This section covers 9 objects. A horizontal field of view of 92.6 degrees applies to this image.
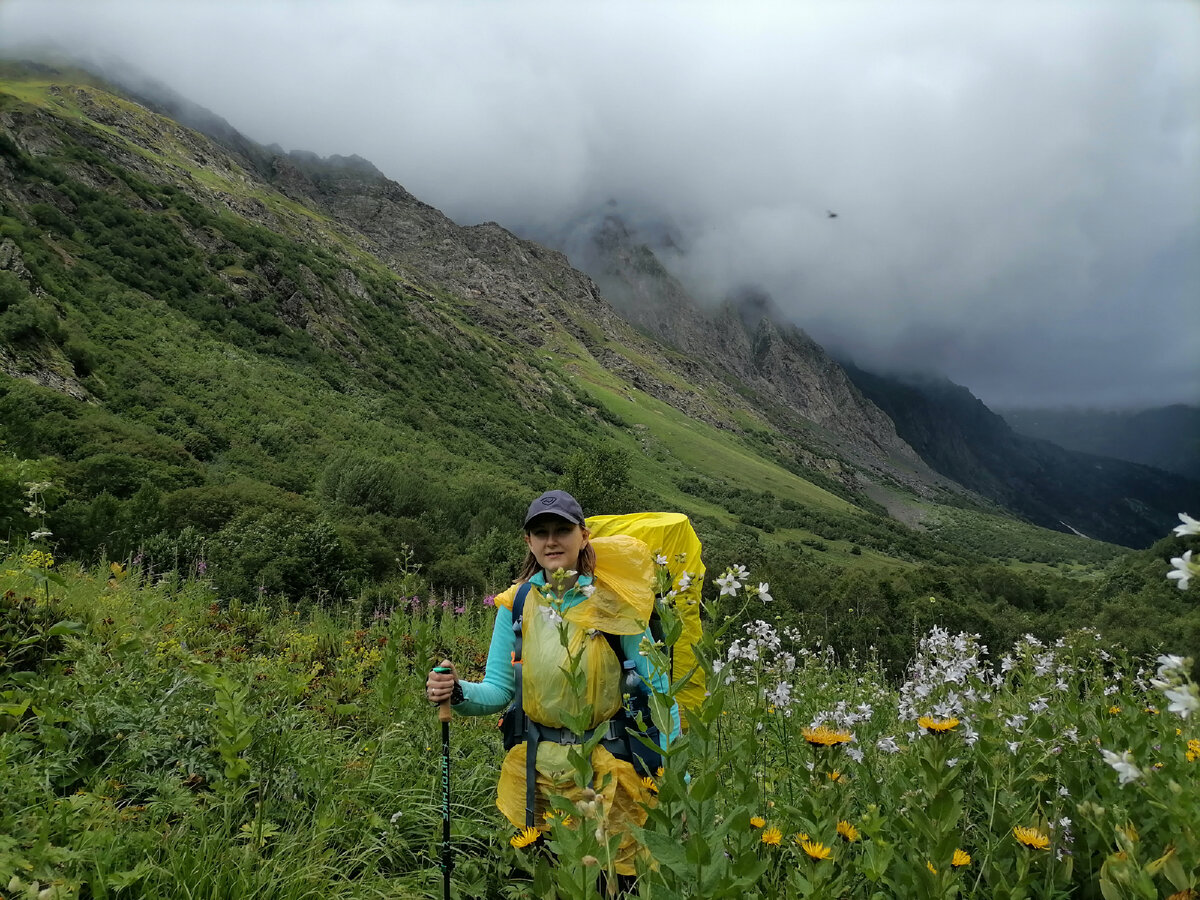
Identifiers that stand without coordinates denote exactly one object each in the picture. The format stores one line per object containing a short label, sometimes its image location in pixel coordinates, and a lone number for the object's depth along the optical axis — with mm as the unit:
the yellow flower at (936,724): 1926
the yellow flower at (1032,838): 1997
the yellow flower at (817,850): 1688
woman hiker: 2467
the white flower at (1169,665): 1473
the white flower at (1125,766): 1437
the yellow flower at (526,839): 2208
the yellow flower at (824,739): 2141
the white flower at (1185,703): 1365
